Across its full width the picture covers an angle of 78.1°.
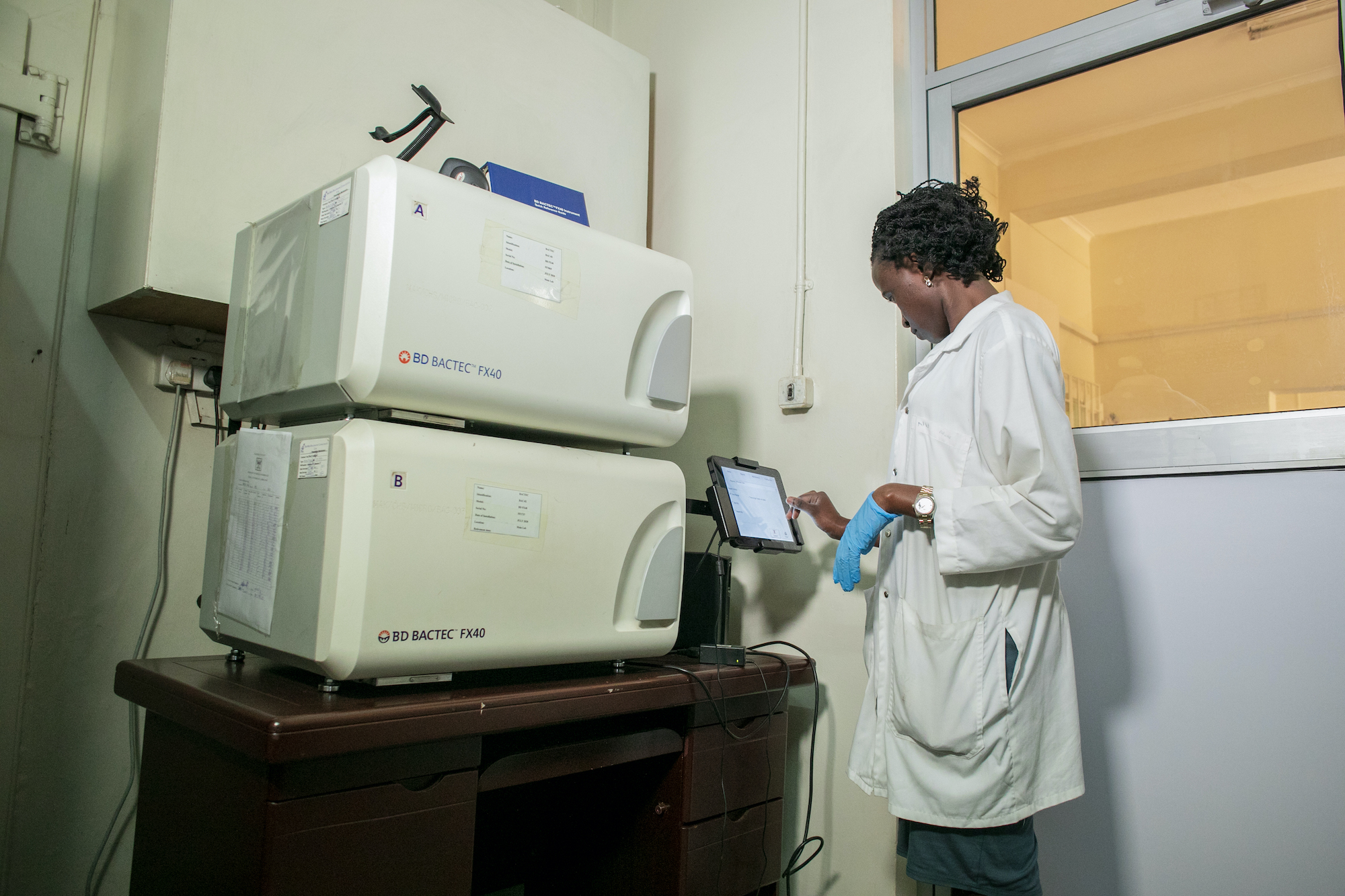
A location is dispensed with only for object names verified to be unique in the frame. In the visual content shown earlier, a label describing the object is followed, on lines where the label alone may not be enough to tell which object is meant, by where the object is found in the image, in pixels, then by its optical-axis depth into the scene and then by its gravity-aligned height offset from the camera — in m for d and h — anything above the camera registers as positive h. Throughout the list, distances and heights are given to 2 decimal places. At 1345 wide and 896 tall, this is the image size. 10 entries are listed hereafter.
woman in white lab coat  1.13 -0.10
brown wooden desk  0.87 -0.30
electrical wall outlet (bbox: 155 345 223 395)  1.55 +0.30
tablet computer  1.36 +0.06
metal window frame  1.32 +0.90
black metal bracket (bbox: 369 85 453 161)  1.26 +0.64
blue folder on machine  1.25 +0.54
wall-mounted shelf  1.35 +0.37
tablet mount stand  1.39 -0.18
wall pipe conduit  1.82 +0.73
